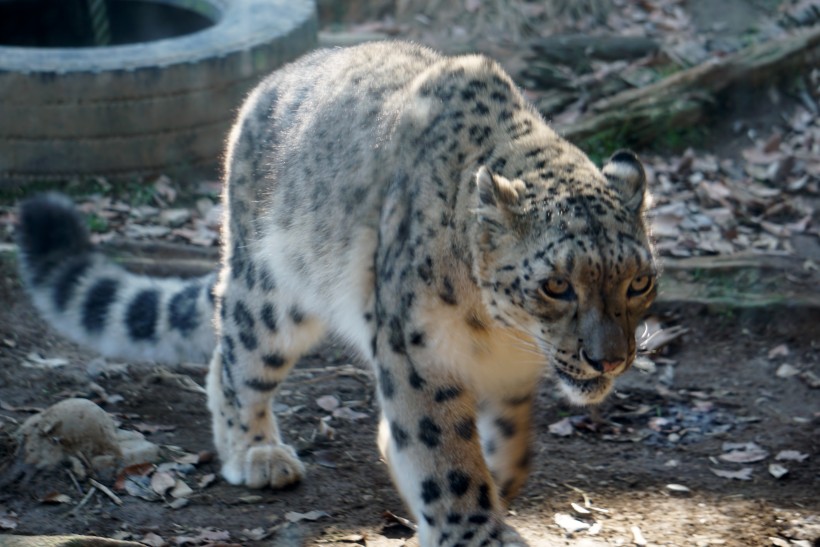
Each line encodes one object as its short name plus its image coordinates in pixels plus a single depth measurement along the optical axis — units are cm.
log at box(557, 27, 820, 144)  1628
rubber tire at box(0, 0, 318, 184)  1391
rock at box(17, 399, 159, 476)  887
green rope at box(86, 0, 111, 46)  1695
